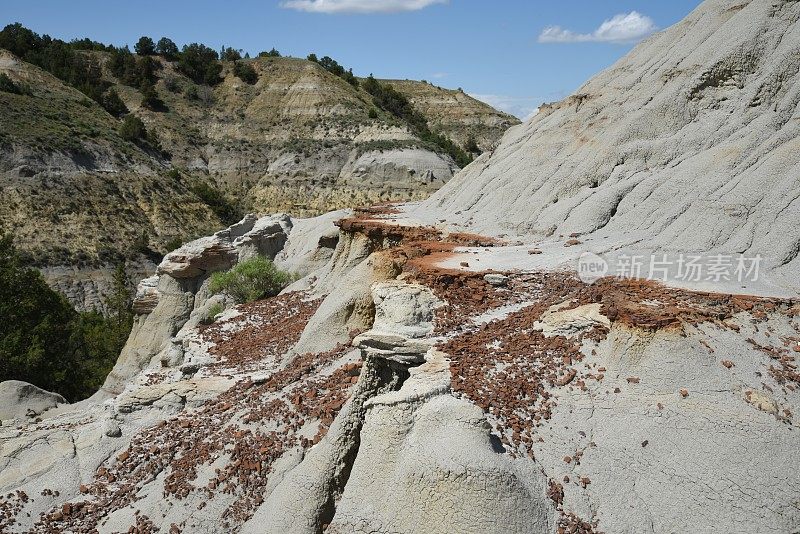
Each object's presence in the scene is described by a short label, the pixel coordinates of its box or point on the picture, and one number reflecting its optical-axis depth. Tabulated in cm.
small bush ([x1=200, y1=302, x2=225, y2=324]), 2302
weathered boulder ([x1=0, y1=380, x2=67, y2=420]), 1917
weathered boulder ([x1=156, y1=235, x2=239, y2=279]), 2820
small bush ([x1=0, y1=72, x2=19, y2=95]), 5506
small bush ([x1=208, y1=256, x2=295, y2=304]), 2308
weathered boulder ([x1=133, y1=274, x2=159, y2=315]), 2933
